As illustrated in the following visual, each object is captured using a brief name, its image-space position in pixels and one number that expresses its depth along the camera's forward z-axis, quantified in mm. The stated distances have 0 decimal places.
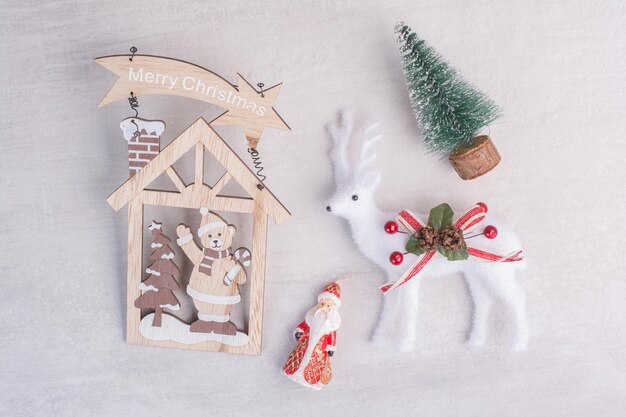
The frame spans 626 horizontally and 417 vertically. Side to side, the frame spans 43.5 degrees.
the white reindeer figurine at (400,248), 440
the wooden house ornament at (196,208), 432
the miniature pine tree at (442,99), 418
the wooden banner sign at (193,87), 423
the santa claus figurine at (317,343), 444
